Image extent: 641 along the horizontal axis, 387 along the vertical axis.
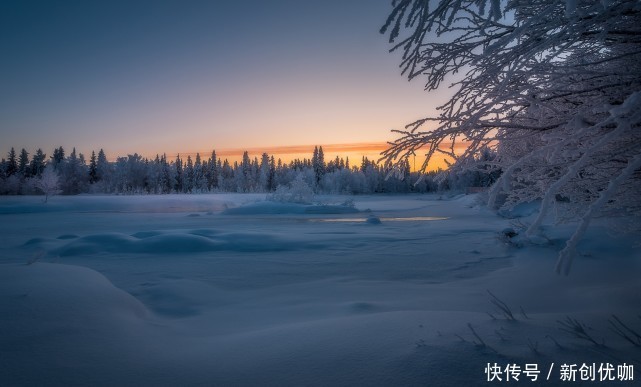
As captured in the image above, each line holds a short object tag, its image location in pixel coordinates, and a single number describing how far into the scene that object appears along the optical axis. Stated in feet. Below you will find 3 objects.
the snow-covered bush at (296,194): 101.24
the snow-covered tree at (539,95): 6.45
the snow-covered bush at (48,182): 137.28
